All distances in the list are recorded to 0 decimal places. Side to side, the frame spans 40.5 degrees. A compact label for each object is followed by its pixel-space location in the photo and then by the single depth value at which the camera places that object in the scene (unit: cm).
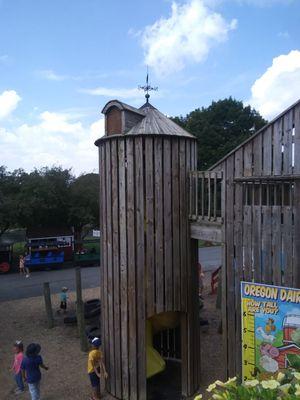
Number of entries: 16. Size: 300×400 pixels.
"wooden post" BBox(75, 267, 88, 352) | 1085
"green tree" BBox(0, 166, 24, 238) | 2336
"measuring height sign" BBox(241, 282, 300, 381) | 604
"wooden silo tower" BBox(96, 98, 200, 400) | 770
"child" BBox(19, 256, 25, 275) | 2196
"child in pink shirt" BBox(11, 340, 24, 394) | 838
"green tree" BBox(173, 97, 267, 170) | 3709
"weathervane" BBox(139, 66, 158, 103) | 888
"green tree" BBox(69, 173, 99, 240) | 2584
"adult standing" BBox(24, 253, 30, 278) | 2209
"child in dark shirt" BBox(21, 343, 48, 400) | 762
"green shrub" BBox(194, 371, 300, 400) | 232
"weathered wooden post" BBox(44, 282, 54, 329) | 1276
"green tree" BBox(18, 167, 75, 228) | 2430
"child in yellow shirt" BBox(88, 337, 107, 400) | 792
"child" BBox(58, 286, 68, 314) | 1429
